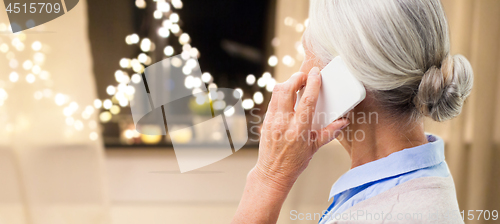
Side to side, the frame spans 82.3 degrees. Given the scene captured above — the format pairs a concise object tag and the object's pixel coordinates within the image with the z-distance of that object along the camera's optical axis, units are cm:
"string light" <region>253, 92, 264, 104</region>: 142
